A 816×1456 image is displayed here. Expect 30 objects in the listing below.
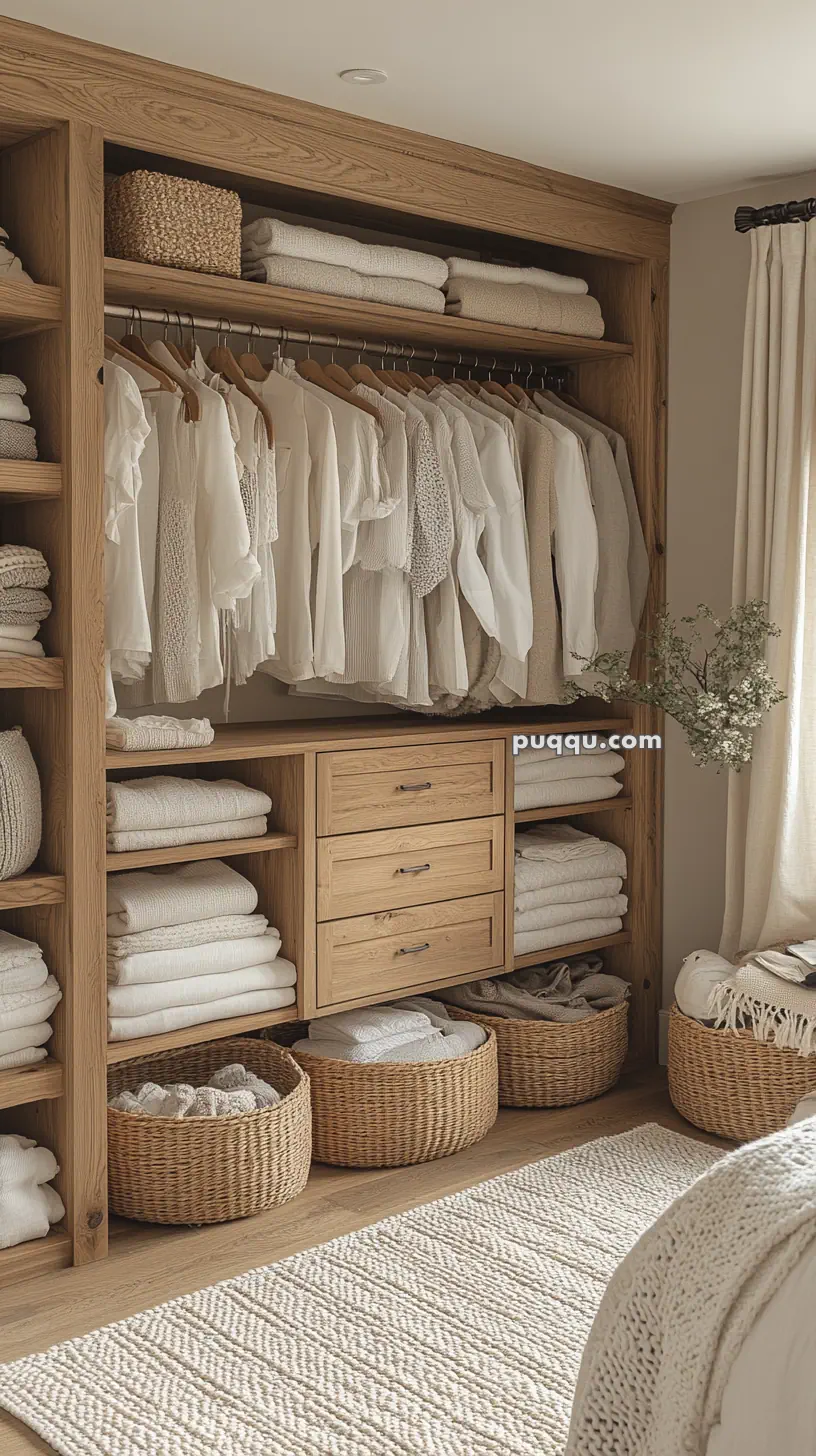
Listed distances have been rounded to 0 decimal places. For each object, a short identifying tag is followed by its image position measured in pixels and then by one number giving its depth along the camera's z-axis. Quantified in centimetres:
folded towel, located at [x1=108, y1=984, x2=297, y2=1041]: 309
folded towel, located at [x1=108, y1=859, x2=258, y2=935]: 314
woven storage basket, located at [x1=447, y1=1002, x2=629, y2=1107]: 384
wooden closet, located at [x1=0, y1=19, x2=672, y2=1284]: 289
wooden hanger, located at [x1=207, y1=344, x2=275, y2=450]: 335
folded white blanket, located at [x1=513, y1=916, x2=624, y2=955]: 396
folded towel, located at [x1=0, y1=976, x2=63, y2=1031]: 286
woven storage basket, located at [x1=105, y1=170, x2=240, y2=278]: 305
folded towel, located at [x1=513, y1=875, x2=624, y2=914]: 395
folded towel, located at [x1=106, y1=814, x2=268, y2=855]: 309
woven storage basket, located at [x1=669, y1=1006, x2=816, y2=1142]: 347
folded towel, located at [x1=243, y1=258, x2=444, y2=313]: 328
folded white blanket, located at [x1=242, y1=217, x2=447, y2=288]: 327
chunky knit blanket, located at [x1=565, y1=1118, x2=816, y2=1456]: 161
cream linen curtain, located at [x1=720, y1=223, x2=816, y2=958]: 373
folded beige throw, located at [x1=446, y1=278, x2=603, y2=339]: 369
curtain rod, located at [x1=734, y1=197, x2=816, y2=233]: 369
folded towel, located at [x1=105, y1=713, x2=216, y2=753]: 307
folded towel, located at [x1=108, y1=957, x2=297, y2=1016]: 308
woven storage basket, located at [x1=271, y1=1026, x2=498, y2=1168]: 342
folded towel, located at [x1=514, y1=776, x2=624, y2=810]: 397
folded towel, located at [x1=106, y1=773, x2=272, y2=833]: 309
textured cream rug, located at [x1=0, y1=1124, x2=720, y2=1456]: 232
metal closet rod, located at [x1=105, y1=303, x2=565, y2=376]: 335
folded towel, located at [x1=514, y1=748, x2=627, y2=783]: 396
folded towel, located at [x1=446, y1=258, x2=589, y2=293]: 369
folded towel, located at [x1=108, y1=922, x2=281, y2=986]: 310
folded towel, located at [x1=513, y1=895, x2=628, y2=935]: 396
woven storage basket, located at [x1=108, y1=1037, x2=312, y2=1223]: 308
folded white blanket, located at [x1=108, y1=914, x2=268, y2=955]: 312
